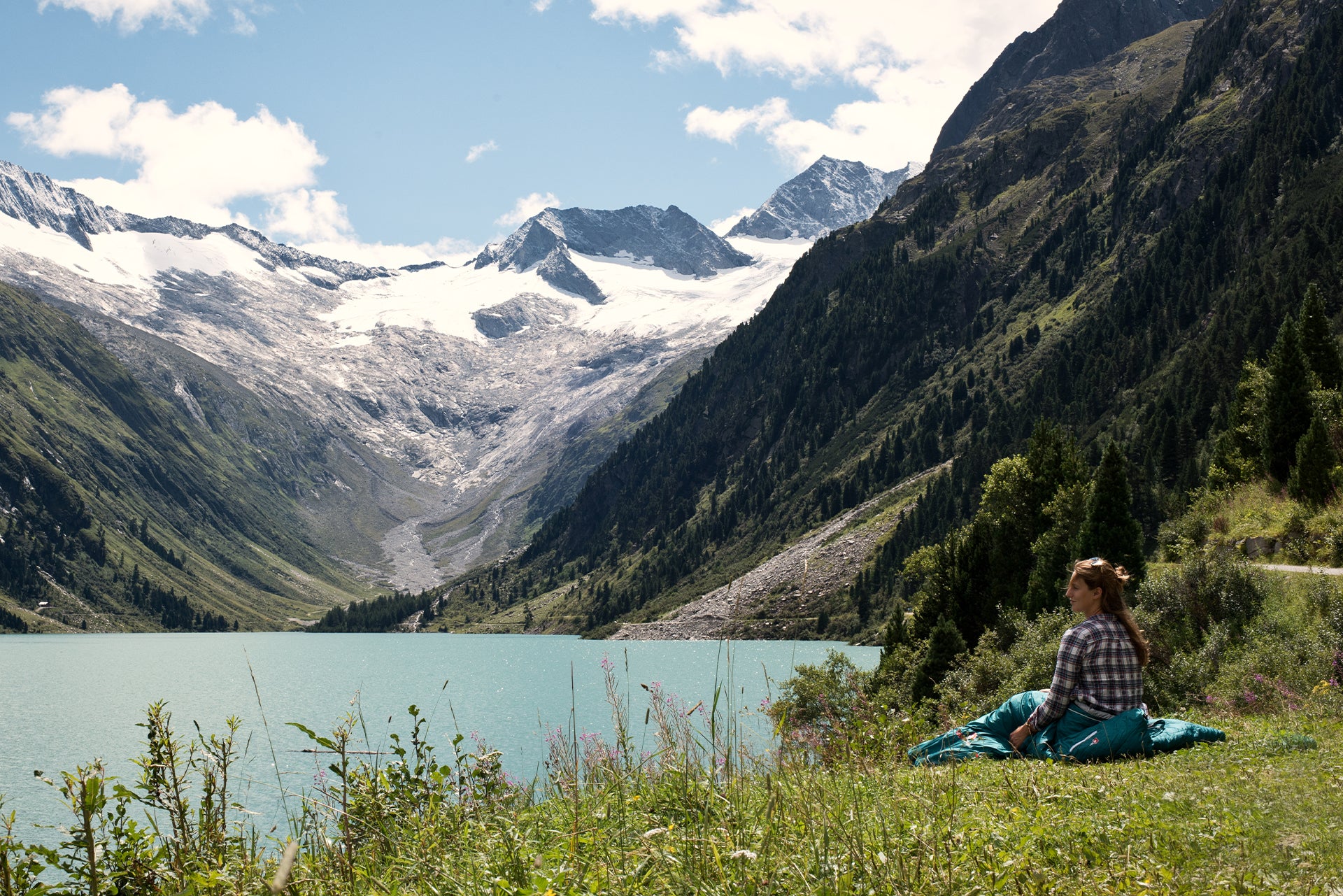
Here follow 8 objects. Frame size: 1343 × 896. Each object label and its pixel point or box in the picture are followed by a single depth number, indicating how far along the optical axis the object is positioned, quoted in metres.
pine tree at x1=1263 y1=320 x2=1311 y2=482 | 41.62
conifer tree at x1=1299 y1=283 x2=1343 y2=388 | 45.19
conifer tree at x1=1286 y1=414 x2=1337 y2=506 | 32.62
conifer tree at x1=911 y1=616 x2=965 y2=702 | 48.34
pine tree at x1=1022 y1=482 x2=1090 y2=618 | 49.78
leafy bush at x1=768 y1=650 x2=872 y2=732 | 39.53
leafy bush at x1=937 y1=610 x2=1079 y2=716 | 25.47
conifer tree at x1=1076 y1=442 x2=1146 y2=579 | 47.00
